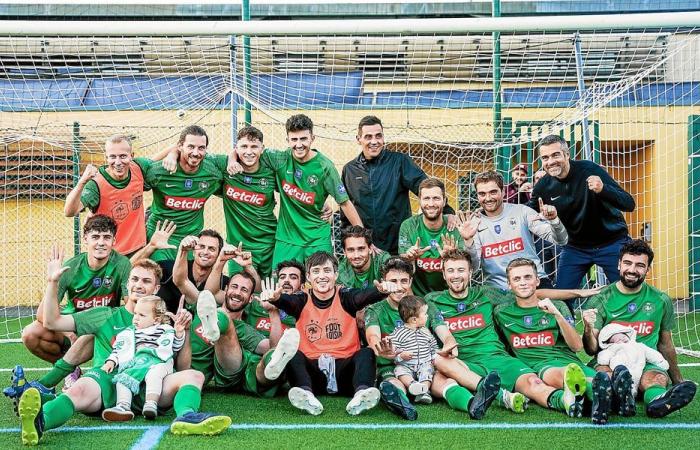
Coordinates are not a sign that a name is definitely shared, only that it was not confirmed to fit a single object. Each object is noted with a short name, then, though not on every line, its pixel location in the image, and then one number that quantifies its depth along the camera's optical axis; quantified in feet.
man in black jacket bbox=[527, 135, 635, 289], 17.98
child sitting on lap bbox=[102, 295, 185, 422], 12.79
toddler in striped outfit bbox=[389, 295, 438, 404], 14.56
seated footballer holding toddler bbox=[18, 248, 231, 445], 11.22
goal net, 23.44
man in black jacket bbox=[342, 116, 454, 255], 18.60
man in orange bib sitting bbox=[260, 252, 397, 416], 14.76
